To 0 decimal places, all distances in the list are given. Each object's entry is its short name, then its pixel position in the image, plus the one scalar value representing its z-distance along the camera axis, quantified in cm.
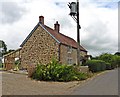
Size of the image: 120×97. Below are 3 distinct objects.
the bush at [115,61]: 1968
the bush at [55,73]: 747
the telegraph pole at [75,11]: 1000
